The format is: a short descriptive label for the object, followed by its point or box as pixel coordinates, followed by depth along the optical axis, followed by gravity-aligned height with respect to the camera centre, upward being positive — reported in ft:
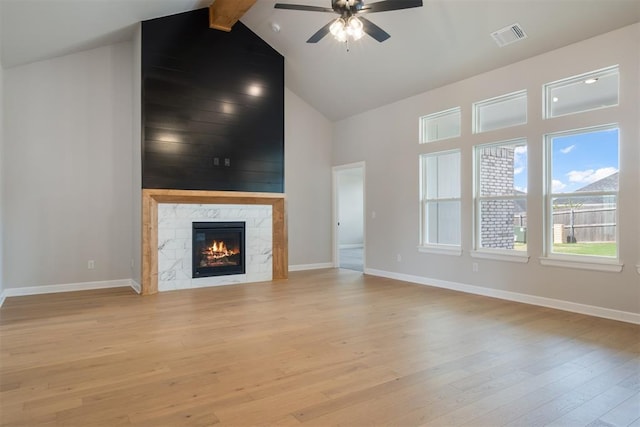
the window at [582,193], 13.70 +0.87
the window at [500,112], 16.26 +4.78
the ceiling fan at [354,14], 11.39 +6.47
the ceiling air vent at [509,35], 14.24 +7.14
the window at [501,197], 16.37 +0.86
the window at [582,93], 13.58 +4.75
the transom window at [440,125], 19.01 +4.80
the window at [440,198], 19.01 +0.89
